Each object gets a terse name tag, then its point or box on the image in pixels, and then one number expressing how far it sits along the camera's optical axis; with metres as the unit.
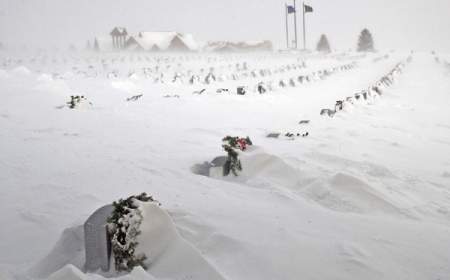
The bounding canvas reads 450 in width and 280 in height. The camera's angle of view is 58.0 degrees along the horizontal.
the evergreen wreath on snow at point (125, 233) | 4.09
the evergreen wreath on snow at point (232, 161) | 7.13
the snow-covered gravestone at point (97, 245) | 4.16
